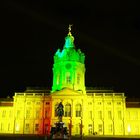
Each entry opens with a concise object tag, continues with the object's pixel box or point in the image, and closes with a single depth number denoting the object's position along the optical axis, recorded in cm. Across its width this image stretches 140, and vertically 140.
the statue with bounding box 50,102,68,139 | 3708
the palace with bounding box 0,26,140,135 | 7294
